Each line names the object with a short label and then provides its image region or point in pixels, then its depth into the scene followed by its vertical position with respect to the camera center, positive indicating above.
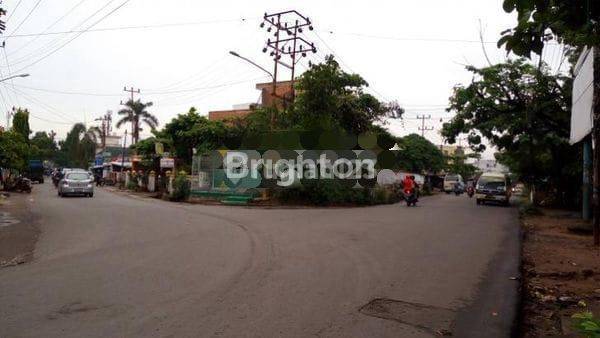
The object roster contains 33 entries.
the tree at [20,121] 37.91 +3.48
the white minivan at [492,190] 29.05 -0.52
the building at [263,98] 44.06 +7.19
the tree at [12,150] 24.78 +0.83
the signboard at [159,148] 33.31 +1.52
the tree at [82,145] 73.31 +3.51
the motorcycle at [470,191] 42.41 -0.94
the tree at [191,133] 30.41 +2.44
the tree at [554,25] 4.52 +1.51
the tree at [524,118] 24.38 +3.37
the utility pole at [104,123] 74.00 +7.12
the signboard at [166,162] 31.73 +0.53
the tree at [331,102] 26.52 +4.34
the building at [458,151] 74.12 +4.71
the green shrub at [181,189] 27.05 -1.04
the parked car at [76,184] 26.81 -0.95
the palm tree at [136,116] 55.44 +6.10
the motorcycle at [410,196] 25.70 -0.94
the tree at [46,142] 87.06 +4.57
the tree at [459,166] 66.41 +2.04
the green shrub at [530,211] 22.69 -1.41
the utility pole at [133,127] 55.16 +4.83
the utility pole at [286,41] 27.28 +7.62
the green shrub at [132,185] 38.81 -1.27
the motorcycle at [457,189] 49.73 -0.94
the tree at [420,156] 52.56 +2.50
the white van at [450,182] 53.50 -0.25
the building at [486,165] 93.25 +3.23
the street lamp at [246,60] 24.77 +5.96
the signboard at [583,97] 13.23 +2.65
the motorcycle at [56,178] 41.66 -1.03
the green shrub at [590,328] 3.47 -1.04
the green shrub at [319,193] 25.42 -0.97
